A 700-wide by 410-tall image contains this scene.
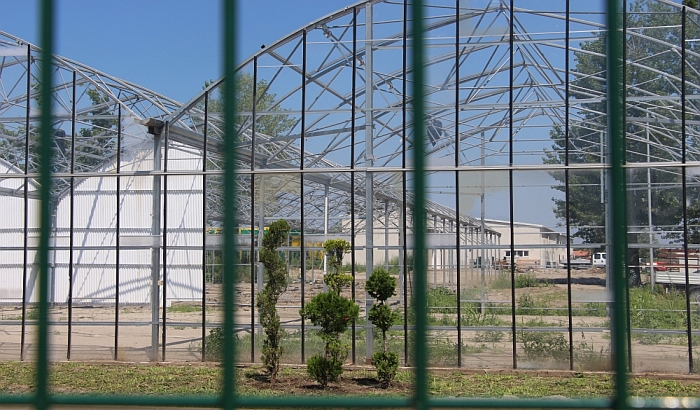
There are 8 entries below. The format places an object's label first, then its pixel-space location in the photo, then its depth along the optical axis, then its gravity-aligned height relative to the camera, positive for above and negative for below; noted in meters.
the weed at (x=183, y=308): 12.18 -0.92
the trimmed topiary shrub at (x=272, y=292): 10.13 -0.55
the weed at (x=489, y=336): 11.32 -1.36
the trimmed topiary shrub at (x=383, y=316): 9.74 -0.89
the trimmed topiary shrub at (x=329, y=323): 9.65 -0.96
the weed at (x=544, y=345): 11.05 -1.48
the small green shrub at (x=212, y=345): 11.94 -1.56
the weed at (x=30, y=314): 13.09 -1.10
